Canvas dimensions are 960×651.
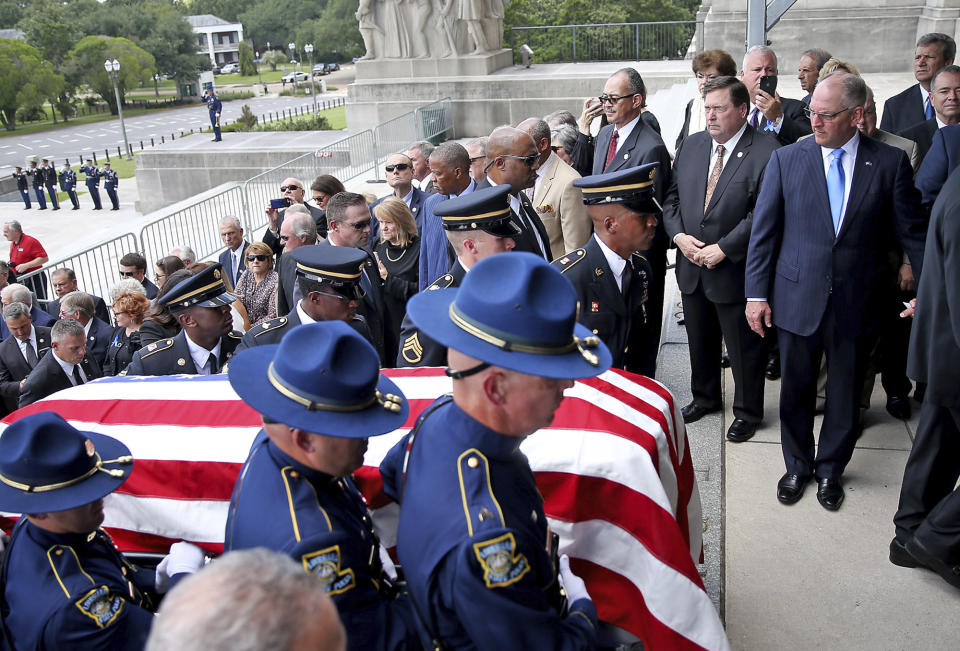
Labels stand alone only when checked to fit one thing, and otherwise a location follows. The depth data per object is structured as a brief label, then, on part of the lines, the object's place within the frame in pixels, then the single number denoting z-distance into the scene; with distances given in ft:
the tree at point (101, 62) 186.91
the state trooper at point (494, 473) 5.49
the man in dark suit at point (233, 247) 23.48
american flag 8.03
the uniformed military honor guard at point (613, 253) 11.43
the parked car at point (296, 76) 214.63
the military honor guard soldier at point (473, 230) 11.62
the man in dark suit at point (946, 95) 15.29
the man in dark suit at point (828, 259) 12.07
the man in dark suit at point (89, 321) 18.55
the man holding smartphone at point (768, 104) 17.38
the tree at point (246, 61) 247.70
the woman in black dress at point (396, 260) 17.21
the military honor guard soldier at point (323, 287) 11.58
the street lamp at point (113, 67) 110.73
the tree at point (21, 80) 163.02
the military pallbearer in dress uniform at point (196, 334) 12.36
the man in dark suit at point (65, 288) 21.94
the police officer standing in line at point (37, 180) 82.43
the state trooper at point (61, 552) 6.49
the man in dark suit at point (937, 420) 10.18
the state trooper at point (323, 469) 5.90
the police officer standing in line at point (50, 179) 84.58
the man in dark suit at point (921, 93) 18.11
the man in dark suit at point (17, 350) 18.84
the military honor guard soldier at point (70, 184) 83.92
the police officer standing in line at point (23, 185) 85.71
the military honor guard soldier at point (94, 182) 81.41
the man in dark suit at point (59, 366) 16.33
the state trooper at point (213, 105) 83.21
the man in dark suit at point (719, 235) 14.12
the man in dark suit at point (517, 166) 15.34
